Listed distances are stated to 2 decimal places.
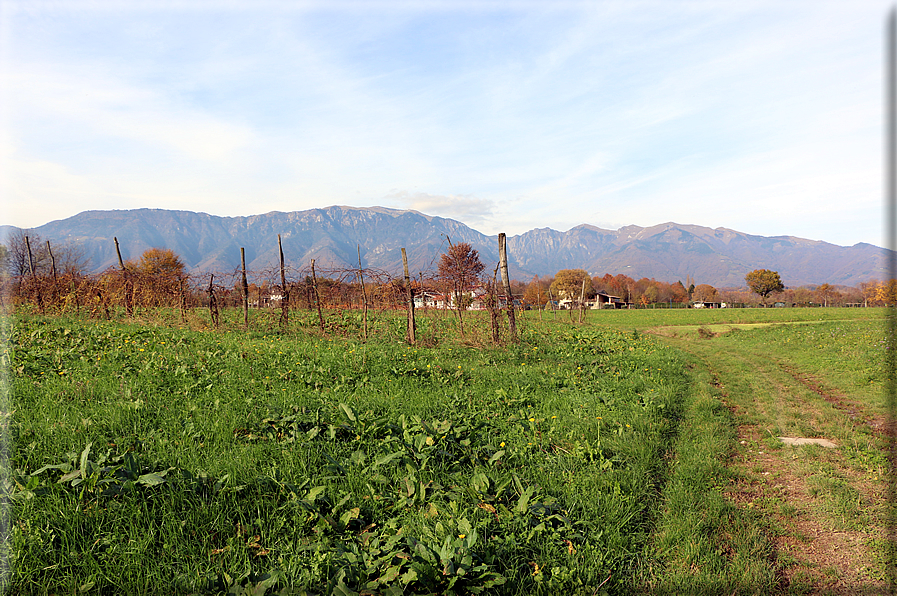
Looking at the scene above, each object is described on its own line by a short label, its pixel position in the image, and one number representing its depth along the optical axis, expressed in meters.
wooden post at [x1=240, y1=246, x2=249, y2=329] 14.05
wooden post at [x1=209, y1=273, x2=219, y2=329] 14.58
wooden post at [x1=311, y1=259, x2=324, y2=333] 13.30
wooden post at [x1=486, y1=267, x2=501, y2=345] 12.28
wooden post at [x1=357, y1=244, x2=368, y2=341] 12.39
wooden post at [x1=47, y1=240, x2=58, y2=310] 15.64
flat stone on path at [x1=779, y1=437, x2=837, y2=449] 5.77
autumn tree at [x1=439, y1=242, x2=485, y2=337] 12.84
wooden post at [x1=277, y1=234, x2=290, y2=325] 14.26
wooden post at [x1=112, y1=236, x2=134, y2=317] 15.36
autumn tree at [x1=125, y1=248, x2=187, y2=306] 15.59
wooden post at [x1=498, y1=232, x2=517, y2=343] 12.55
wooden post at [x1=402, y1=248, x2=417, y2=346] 12.41
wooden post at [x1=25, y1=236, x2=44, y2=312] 15.45
